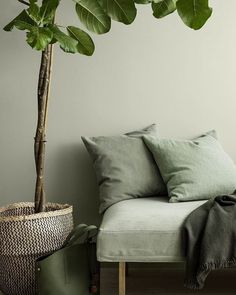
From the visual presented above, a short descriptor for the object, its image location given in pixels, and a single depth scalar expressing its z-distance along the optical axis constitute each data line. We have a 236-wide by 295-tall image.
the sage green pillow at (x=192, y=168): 3.03
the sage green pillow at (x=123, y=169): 3.15
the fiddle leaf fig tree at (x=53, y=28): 2.67
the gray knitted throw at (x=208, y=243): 2.47
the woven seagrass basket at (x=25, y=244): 2.72
